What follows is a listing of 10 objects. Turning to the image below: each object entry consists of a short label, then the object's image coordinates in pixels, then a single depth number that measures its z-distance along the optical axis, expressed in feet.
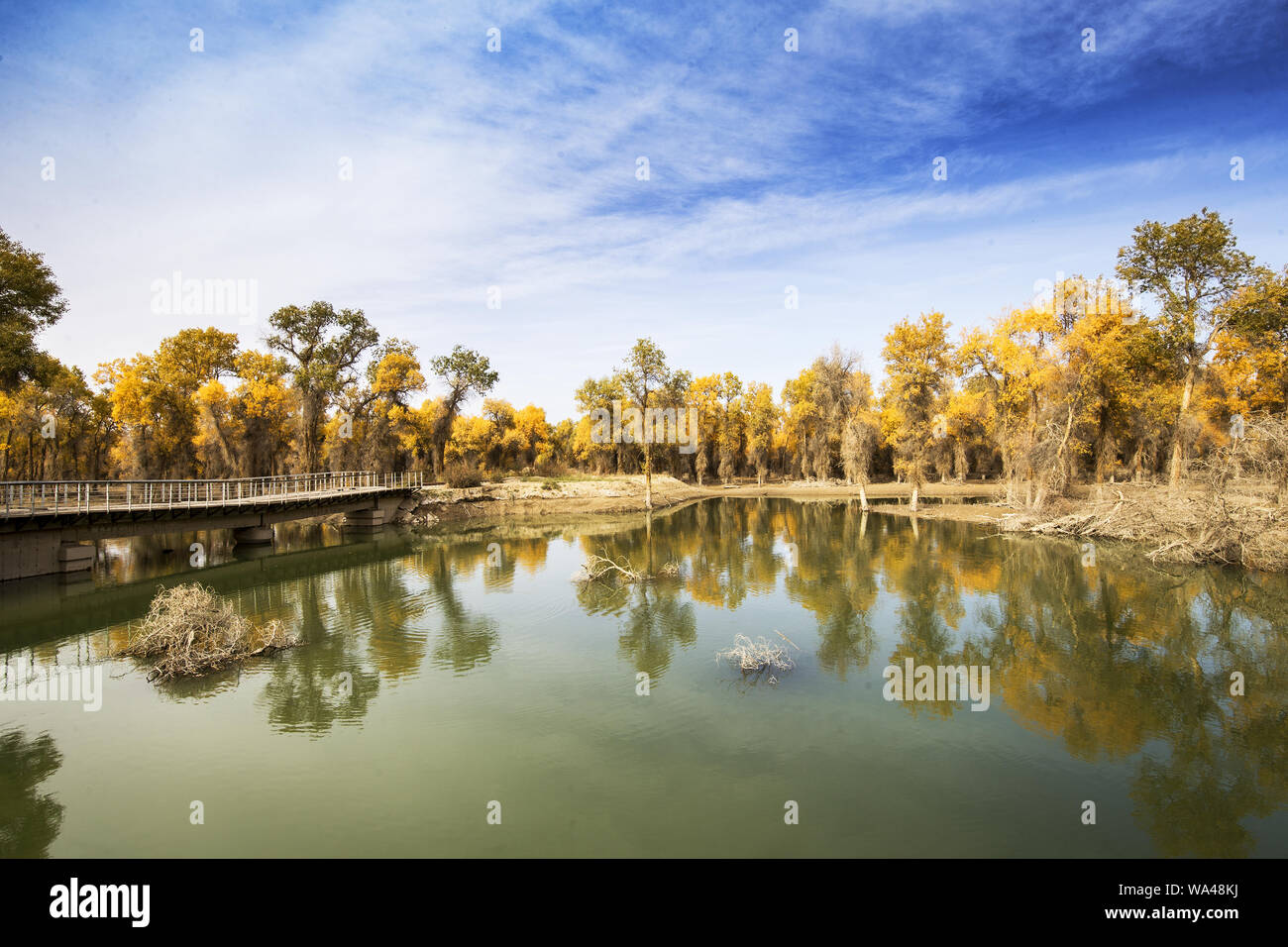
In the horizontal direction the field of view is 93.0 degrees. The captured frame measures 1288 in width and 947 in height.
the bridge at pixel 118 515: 77.20
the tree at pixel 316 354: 166.61
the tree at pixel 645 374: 157.48
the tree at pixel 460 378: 192.24
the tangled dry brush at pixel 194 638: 47.14
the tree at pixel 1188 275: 108.37
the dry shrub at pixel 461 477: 184.24
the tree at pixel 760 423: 245.84
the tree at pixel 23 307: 111.55
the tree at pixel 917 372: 128.06
